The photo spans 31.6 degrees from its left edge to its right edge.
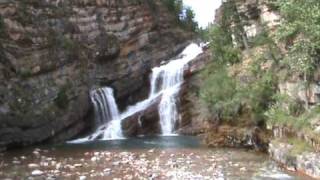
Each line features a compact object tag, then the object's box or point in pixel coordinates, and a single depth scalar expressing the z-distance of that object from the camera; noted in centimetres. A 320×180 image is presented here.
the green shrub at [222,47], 3859
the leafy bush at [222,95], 3054
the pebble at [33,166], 2473
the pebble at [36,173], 2235
